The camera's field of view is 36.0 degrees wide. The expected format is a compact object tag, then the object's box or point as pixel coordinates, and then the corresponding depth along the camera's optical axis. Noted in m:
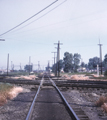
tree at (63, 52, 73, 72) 107.69
